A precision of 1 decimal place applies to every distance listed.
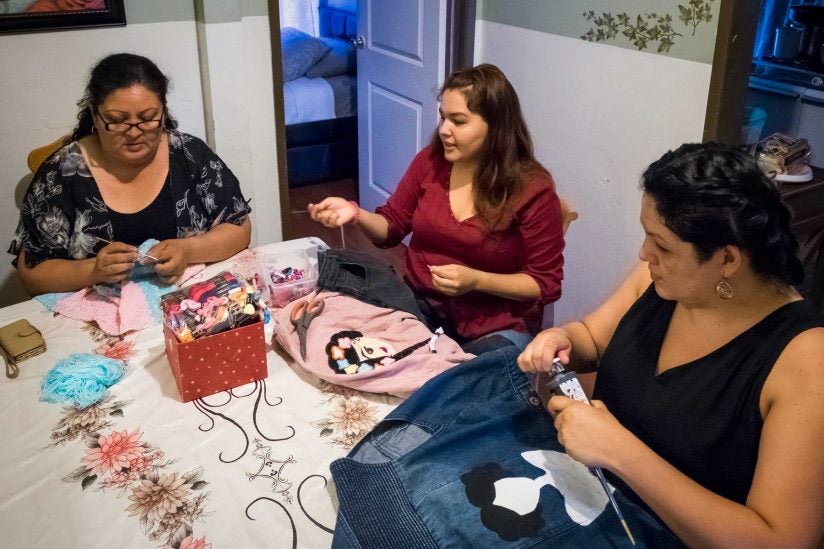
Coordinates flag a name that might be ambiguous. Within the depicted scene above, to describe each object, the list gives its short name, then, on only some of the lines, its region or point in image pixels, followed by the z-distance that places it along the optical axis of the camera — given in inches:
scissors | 55.4
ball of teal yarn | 50.6
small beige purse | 54.1
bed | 173.8
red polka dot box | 49.5
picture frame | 83.4
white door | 119.1
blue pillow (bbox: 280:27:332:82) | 176.1
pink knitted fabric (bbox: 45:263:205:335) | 59.1
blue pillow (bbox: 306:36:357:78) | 180.2
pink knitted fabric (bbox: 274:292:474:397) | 51.2
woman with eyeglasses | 63.9
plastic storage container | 61.3
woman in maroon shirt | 67.1
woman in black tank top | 36.1
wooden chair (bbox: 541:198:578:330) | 111.0
